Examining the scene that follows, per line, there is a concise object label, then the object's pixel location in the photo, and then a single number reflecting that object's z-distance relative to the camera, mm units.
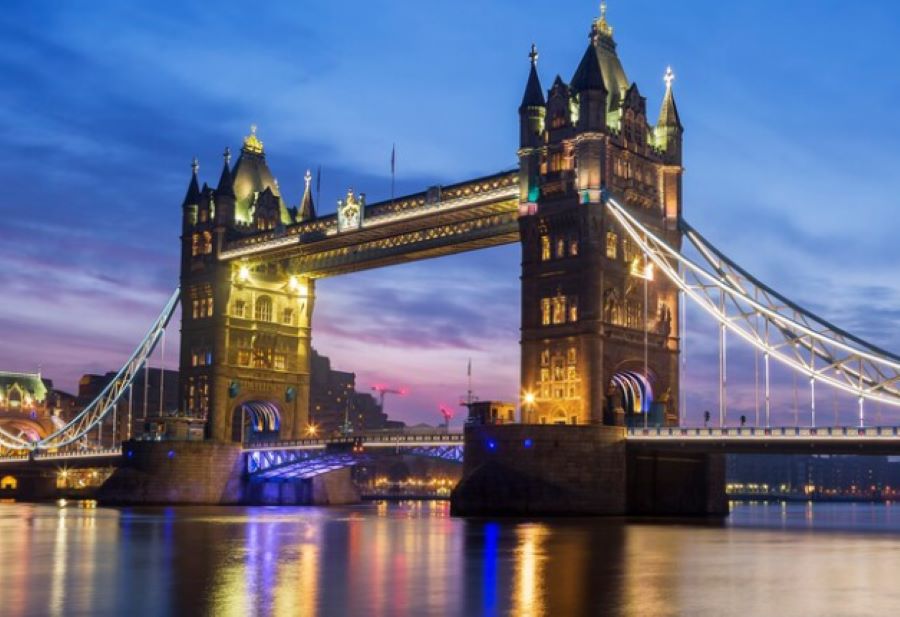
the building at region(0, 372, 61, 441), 186000
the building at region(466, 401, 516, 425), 84188
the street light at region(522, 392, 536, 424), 85812
